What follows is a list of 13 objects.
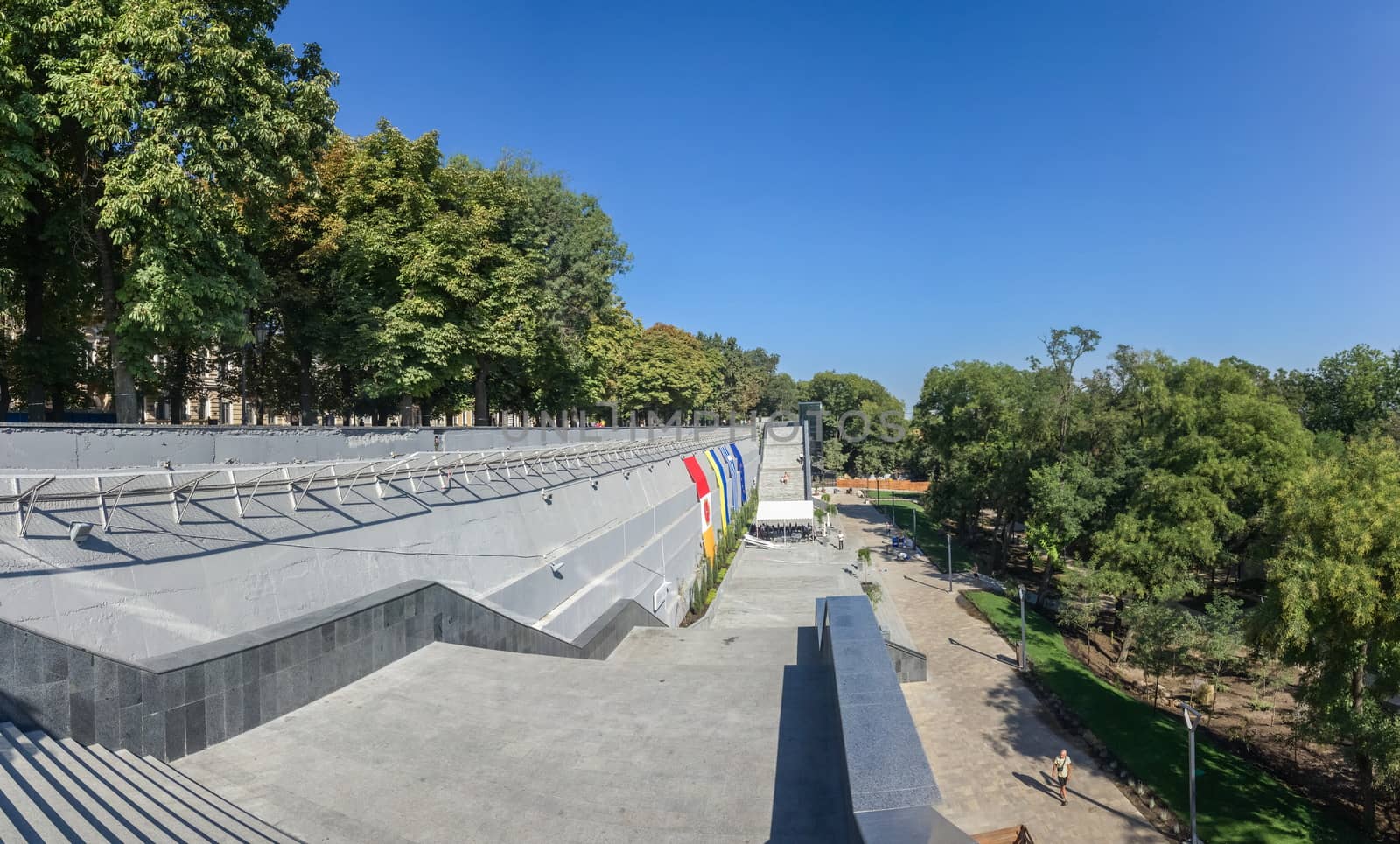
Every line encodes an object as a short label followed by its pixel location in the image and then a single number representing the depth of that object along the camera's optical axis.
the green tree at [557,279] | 29.08
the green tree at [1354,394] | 38.38
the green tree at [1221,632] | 21.12
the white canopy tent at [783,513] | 42.59
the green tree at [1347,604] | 13.55
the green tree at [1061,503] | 29.98
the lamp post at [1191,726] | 14.16
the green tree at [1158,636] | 22.02
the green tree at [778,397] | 123.81
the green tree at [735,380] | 94.75
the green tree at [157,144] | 12.88
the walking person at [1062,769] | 15.80
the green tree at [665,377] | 59.69
